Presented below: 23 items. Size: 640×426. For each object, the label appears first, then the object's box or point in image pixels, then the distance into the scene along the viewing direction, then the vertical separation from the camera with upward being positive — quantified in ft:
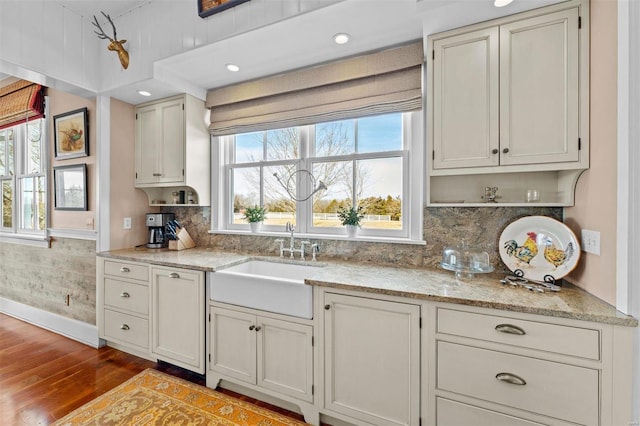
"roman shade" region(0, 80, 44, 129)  9.84 +3.94
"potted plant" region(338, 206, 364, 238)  7.39 -0.24
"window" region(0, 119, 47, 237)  11.18 +1.29
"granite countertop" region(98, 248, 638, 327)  3.96 -1.35
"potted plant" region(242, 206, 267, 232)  8.70 -0.16
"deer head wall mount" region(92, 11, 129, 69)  7.57 +4.42
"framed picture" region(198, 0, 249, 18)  6.18 +4.63
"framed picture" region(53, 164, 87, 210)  9.02 +0.81
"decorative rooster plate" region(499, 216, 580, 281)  4.97 -0.69
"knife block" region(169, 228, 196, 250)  9.09 -1.01
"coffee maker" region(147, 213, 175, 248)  9.39 -0.65
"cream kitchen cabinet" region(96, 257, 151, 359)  7.68 -2.67
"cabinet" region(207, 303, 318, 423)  5.67 -3.06
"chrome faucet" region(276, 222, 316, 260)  7.71 -0.97
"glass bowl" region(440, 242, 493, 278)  5.45 -1.00
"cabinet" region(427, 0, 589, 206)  4.77 +1.99
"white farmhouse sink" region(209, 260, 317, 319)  5.63 -1.74
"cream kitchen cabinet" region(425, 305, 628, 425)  3.82 -2.34
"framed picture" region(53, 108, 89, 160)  8.87 +2.51
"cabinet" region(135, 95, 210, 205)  8.65 +2.02
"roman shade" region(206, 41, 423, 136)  6.53 +3.13
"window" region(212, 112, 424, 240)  7.16 +1.03
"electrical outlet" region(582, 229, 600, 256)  4.45 -0.50
